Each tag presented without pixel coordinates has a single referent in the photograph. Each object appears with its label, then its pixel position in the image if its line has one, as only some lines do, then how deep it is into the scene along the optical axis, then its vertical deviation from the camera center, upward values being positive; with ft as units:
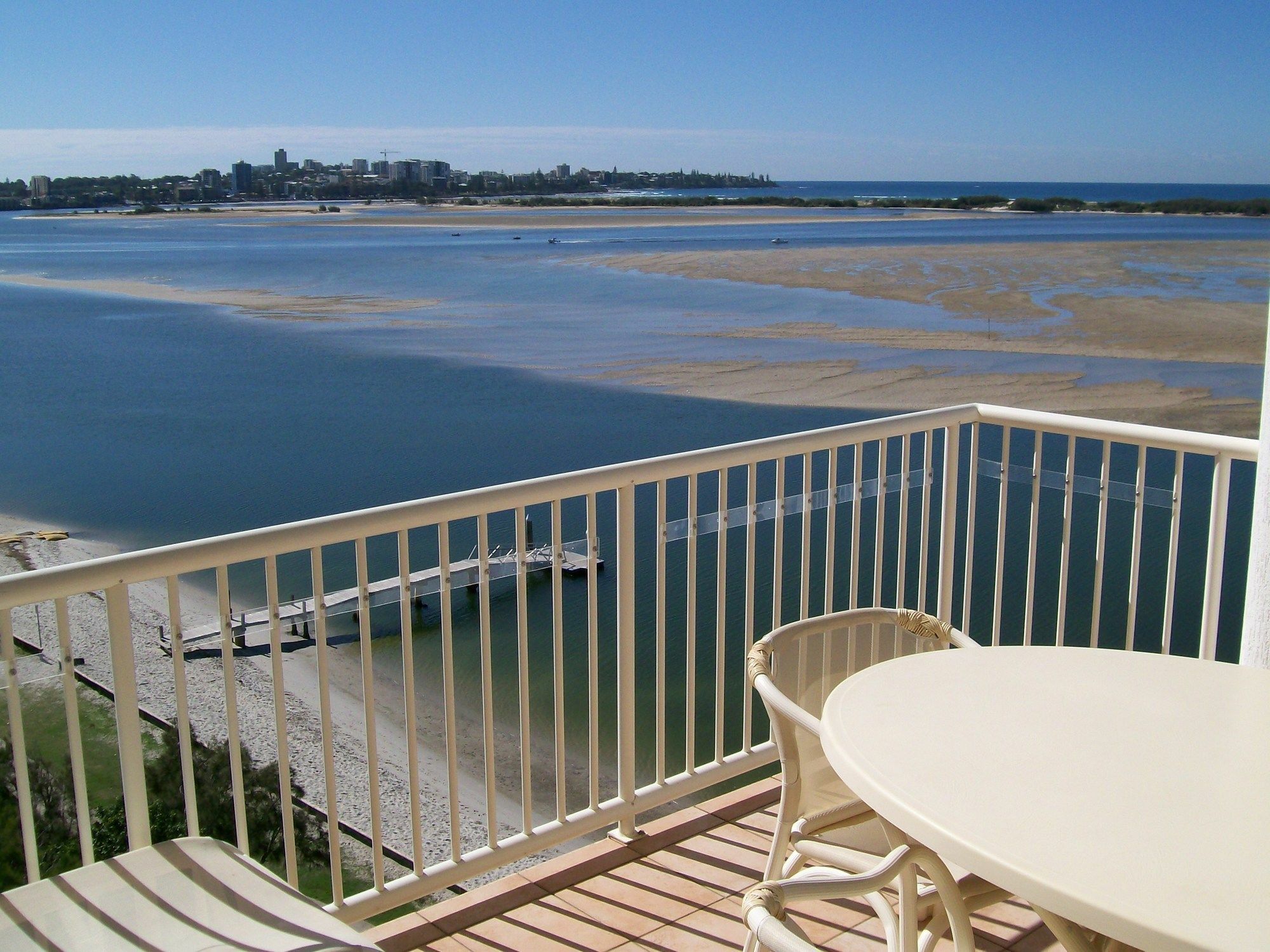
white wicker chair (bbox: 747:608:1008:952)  6.07 -2.88
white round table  4.17 -2.37
